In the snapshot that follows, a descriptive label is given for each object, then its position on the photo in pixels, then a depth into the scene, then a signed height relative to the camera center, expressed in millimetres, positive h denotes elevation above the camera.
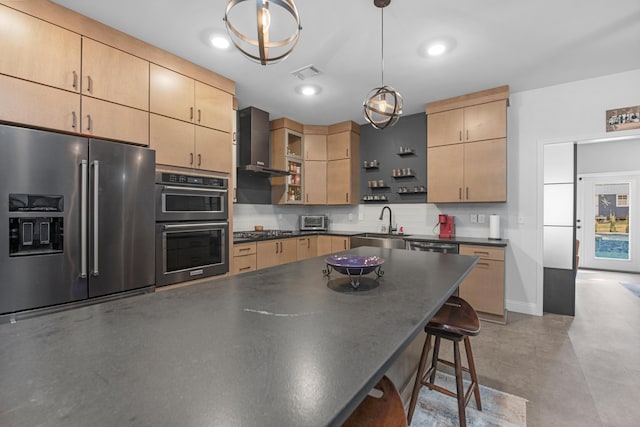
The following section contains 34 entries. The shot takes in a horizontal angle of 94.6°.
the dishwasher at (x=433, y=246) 3436 -408
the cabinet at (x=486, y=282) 3260 -785
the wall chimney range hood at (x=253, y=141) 3864 +938
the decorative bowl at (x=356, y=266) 1350 -260
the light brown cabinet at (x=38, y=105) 1859 +702
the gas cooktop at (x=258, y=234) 3633 -314
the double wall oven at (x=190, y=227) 2566 -152
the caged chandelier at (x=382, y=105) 2021 +778
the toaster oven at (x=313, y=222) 4953 -175
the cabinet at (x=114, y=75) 2188 +1061
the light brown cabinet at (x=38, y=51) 1861 +1065
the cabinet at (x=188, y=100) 2586 +1063
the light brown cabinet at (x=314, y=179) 4789 +528
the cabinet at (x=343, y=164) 4641 +766
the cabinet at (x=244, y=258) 3304 -538
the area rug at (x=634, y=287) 4449 -1177
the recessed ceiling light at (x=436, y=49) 2543 +1443
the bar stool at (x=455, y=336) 1564 -673
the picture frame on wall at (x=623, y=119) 3039 +993
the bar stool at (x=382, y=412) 873 -610
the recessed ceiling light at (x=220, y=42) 2439 +1428
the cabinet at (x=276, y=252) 3627 -525
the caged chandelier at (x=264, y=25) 1236 +1429
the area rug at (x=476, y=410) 1739 -1235
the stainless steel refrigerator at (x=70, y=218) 1808 -53
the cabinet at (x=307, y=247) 4266 -528
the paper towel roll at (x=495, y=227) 3611 -175
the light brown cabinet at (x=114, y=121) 2186 +700
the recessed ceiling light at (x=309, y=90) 3408 +1437
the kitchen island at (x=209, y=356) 515 -348
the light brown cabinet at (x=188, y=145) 2586 +632
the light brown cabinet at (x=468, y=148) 3459 +801
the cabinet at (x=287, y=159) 4469 +803
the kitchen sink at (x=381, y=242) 3117 -337
